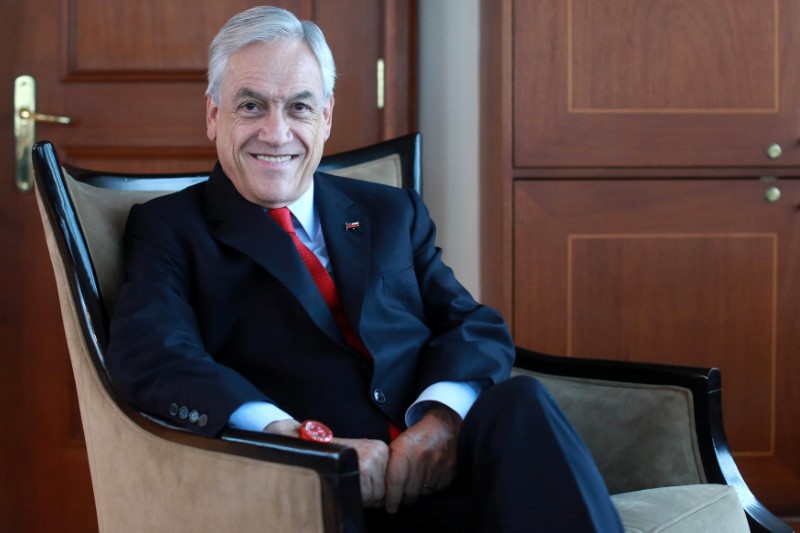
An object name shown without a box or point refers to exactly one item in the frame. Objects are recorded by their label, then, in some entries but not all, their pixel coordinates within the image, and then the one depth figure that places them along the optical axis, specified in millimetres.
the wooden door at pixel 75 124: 3993
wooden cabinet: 3685
